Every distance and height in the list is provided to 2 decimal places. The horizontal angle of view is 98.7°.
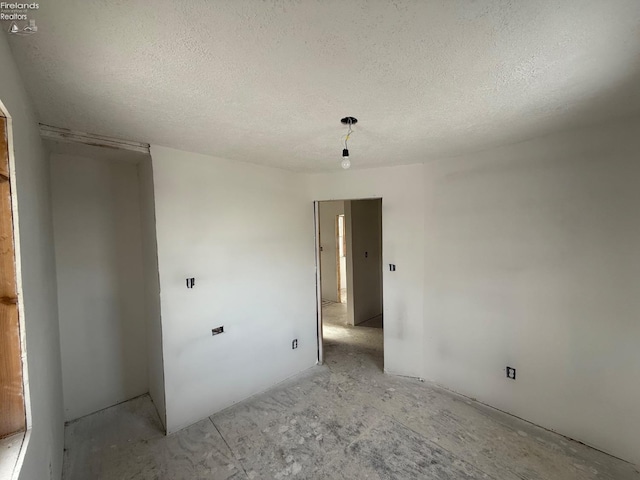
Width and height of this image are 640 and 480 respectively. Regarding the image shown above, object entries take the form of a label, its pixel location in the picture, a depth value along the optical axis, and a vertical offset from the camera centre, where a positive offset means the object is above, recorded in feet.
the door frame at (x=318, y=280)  11.15 -2.00
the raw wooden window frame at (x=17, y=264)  3.17 -0.28
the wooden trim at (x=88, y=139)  5.94 +2.32
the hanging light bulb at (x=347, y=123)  5.49 +2.23
